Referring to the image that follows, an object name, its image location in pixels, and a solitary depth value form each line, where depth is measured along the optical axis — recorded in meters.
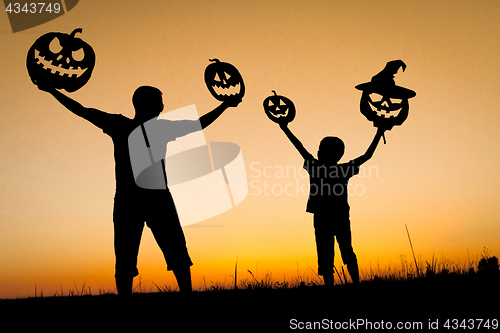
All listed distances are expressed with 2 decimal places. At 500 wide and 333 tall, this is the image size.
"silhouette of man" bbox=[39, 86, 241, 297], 4.48
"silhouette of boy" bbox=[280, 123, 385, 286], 5.41
